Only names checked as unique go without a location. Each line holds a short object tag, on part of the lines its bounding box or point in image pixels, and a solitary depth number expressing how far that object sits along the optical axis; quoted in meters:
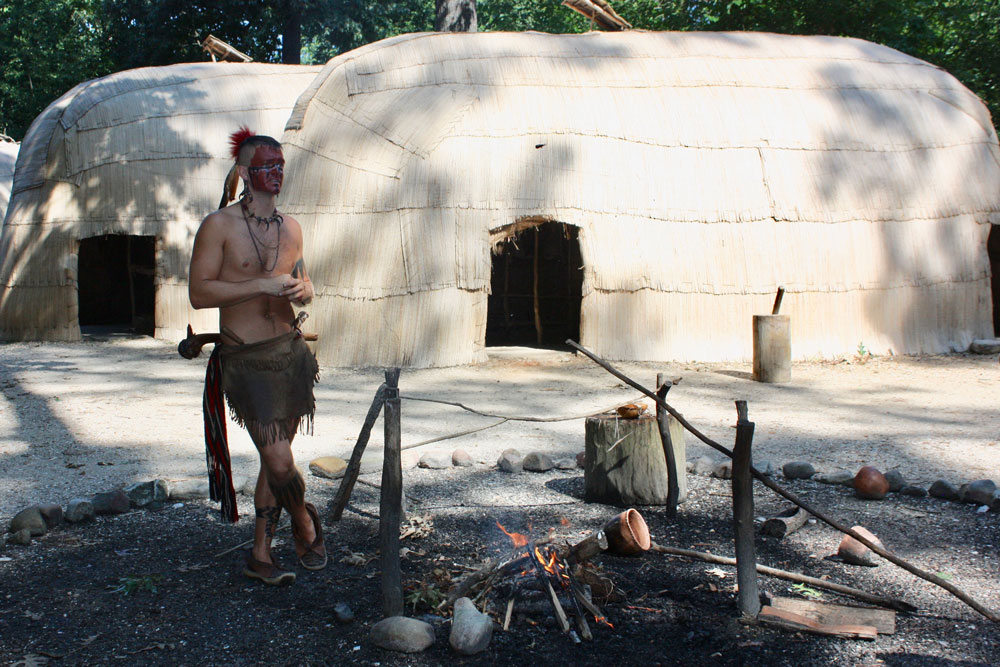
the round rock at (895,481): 5.03
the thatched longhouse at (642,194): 9.45
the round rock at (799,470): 5.30
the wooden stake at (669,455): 4.55
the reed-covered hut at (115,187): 12.00
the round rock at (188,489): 4.83
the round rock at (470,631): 3.02
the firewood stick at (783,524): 4.25
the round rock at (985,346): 10.39
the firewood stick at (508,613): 3.22
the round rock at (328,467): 5.31
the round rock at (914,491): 4.95
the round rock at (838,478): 5.16
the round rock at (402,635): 3.06
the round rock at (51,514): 4.36
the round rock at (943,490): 4.85
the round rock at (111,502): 4.54
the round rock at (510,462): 5.54
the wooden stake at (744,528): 3.28
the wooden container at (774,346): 8.78
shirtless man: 3.53
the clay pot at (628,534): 3.86
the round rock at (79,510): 4.41
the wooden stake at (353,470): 4.00
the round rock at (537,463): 5.52
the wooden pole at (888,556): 3.12
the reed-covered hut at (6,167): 18.50
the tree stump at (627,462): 4.80
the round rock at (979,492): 4.68
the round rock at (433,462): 5.62
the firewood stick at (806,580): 3.40
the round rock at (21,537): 4.09
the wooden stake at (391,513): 3.29
